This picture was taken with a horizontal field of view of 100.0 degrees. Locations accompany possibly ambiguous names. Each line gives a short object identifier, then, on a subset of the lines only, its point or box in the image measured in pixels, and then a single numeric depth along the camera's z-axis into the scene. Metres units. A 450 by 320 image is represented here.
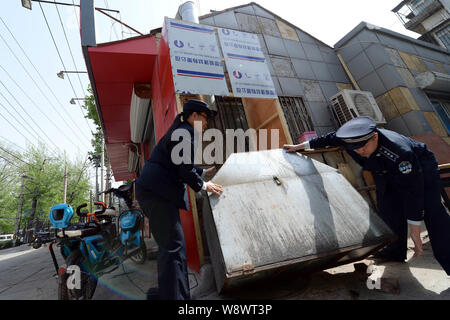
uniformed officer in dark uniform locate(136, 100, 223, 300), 1.48
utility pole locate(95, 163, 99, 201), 23.47
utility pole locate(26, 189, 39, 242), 18.26
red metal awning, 3.54
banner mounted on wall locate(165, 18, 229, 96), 3.11
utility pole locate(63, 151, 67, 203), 19.40
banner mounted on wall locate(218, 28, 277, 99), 3.79
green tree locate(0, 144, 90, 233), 19.94
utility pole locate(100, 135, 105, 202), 14.54
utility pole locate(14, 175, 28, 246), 18.92
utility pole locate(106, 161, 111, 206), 14.95
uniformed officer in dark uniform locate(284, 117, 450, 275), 1.65
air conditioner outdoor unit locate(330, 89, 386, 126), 5.16
